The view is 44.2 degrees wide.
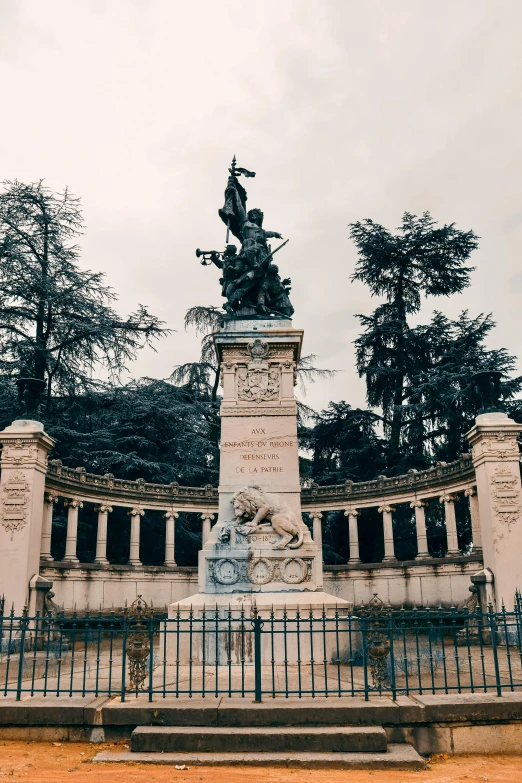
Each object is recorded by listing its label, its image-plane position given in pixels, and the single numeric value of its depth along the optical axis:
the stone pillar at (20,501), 18.00
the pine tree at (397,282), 38.72
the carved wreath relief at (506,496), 17.72
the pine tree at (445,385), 34.47
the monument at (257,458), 13.38
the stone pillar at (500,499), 17.22
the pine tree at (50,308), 32.84
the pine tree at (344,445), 37.09
